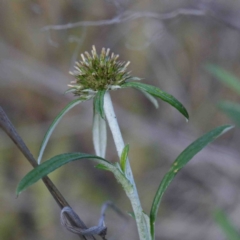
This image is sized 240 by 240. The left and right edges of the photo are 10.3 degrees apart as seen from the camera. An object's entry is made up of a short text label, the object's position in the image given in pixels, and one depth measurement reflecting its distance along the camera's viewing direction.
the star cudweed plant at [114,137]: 0.33
